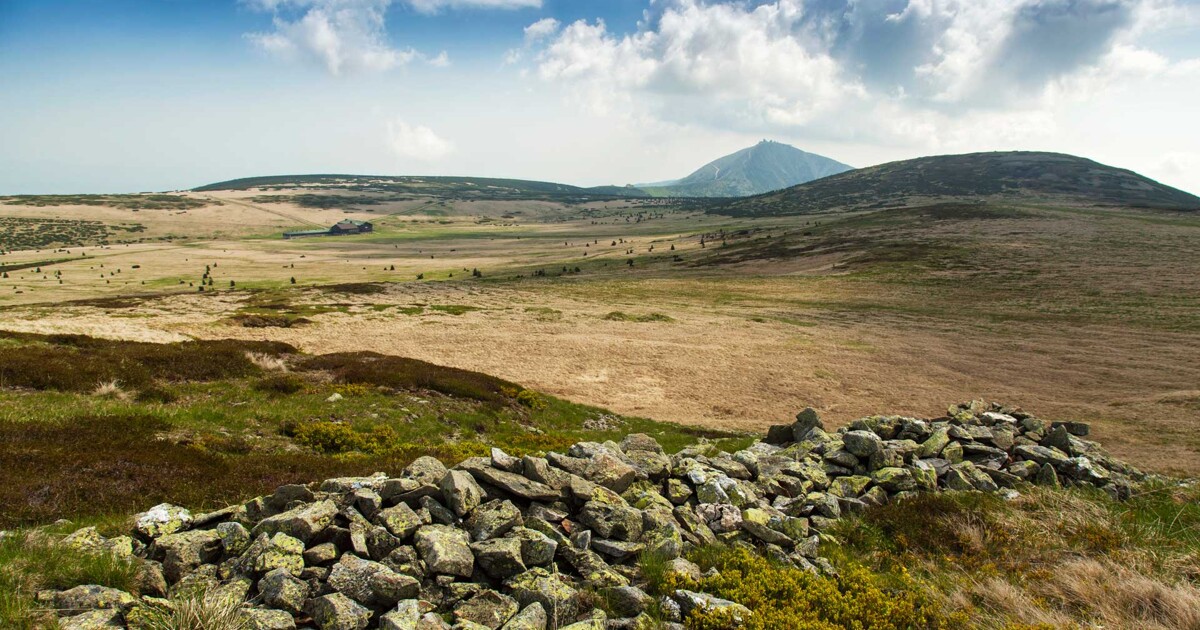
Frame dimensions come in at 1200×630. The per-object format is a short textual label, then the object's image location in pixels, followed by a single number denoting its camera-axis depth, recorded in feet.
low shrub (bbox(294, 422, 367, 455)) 63.62
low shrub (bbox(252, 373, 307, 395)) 79.36
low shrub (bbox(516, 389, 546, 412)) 100.12
